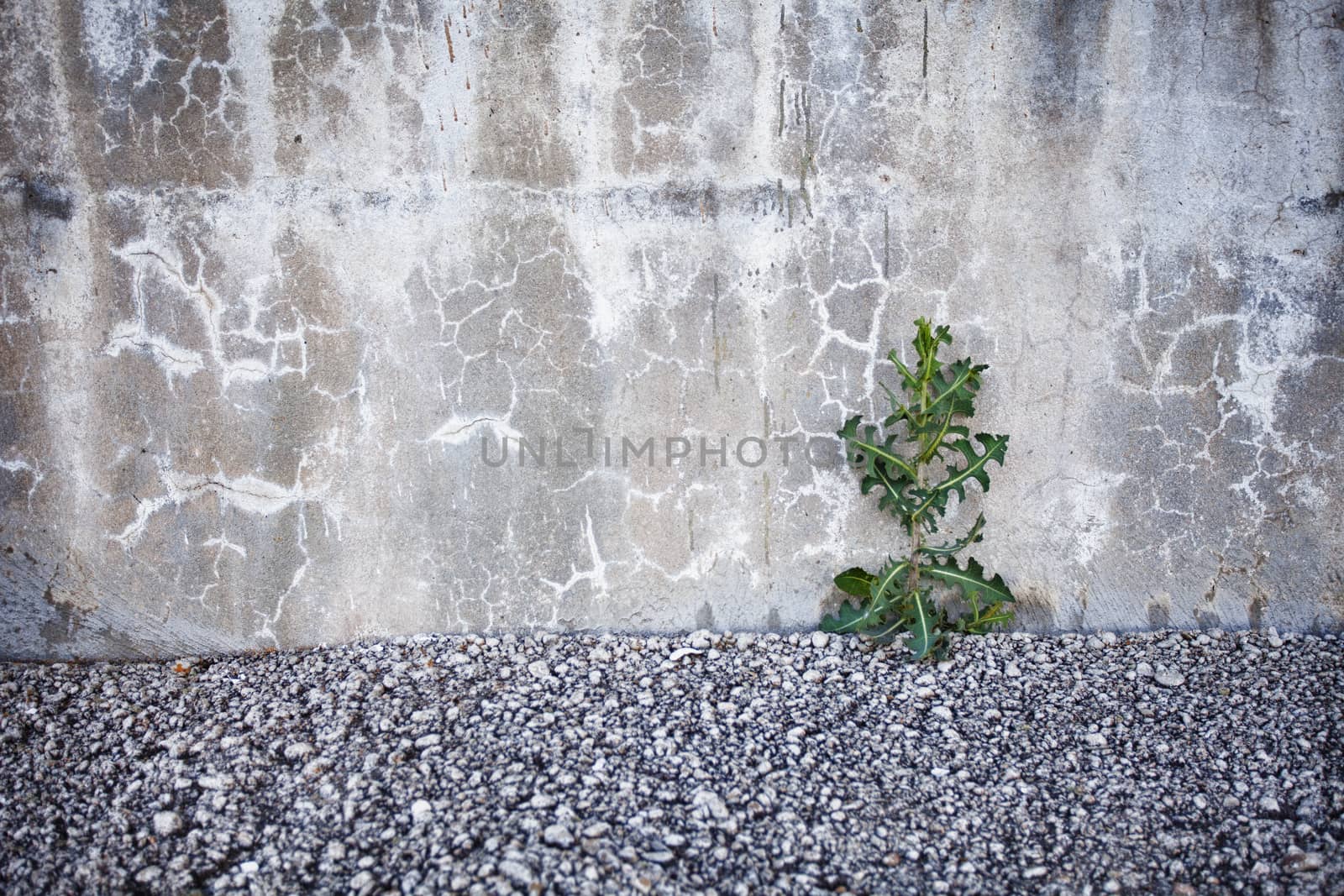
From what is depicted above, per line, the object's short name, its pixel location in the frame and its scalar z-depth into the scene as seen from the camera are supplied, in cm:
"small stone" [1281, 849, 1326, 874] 185
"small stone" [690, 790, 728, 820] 198
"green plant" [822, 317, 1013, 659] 255
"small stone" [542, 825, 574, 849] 188
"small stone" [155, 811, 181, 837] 200
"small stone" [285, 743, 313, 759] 223
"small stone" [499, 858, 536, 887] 178
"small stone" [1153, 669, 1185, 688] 249
